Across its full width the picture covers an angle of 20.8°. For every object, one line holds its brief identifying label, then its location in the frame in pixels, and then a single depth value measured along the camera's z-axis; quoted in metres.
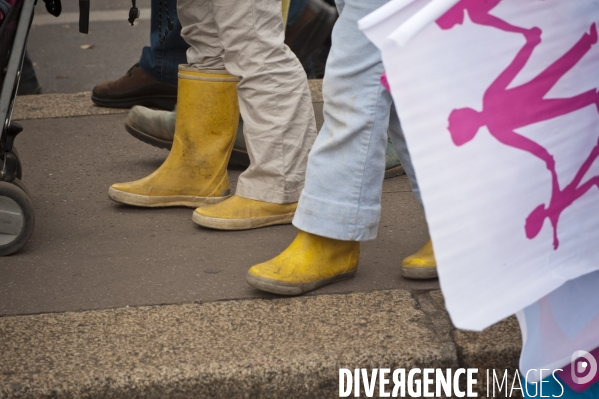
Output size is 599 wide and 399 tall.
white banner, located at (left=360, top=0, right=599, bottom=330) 2.29
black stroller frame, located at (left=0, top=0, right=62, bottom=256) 3.27
